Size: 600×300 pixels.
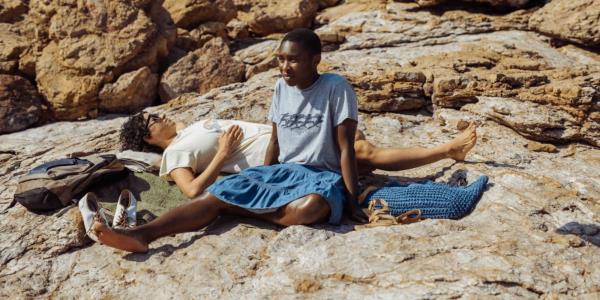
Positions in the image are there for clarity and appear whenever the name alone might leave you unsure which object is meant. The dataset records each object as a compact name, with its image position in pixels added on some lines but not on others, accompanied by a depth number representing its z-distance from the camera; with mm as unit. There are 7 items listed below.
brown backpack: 3790
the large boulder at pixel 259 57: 6895
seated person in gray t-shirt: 3285
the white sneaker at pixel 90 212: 3332
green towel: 3945
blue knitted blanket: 3379
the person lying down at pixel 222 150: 4000
